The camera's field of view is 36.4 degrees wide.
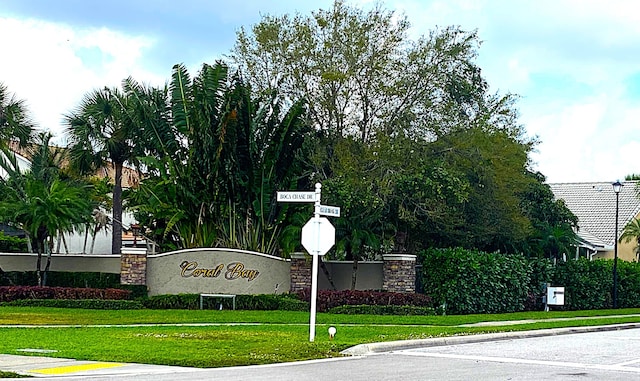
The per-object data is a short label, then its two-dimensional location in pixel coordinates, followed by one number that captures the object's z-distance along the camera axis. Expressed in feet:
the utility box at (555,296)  125.70
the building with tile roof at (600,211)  185.47
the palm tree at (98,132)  126.21
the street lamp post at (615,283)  136.87
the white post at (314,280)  63.00
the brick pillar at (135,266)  109.60
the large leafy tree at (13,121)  110.73
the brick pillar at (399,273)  111.24
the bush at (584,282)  133.28
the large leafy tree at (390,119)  108.17
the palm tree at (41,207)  109.81
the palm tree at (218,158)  111.04
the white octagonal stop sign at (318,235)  63.26
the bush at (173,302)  104.74
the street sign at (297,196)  64.34
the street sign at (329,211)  63.87
